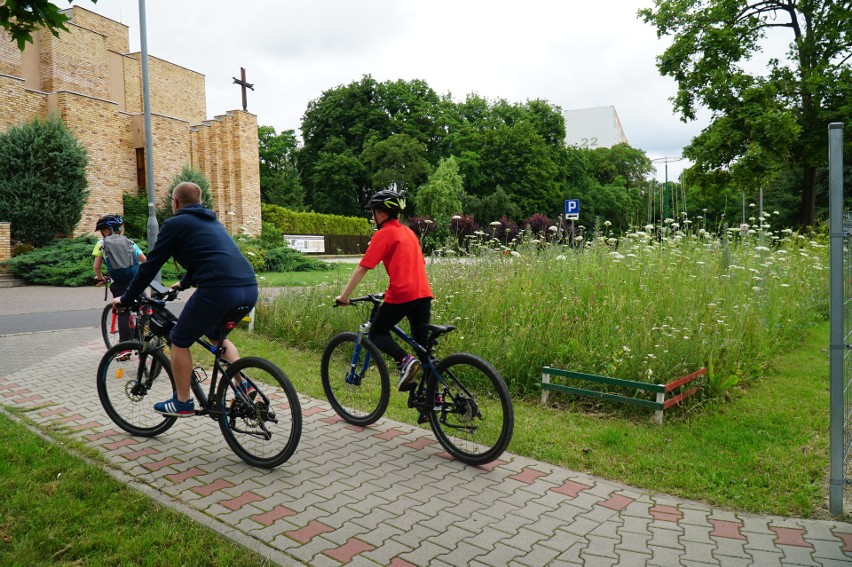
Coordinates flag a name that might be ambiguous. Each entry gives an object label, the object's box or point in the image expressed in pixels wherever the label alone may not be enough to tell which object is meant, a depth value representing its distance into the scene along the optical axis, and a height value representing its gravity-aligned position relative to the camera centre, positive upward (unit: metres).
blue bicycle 4.56 -1.09
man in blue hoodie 4.42 -0.07
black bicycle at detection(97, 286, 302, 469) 4.44 -1.02
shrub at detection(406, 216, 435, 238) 17.70 +0.95
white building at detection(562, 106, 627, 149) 108.12 +22.25
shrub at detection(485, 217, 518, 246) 24.34 +0.96
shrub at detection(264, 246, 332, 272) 25.21 -0.18
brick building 24.91 +6.19
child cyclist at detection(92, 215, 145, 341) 7.96 +0.03
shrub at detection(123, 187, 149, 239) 27.50 +1.94
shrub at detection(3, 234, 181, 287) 19.09 -0.16
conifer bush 20.97 +2.81
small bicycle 8.38 -0.86
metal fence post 3.81 -0.60
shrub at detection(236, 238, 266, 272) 11.52 +0.10
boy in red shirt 5.02 -0.15
